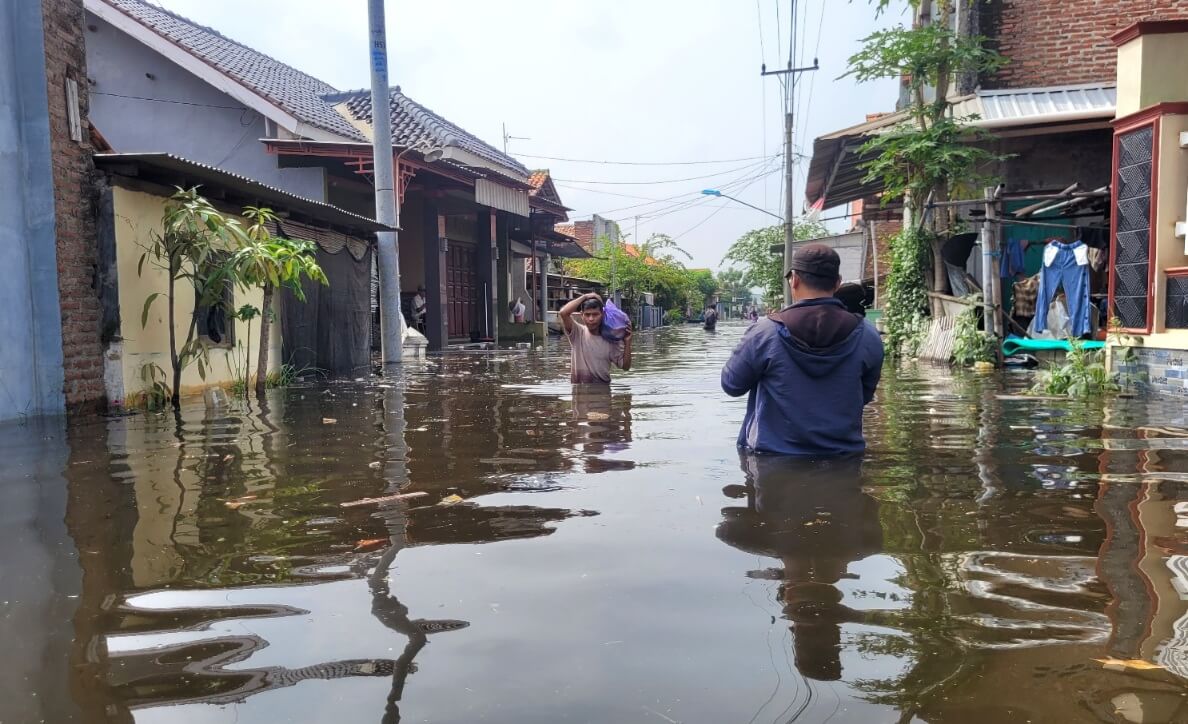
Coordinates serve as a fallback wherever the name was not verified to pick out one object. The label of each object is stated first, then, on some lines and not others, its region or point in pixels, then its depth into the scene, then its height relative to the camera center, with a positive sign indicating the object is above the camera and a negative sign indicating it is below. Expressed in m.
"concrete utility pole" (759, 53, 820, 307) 31.22 +4.76
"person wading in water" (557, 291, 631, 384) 9.22 -0.34
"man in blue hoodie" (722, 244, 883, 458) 4.60 -0.30
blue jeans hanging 12.60 +0.36
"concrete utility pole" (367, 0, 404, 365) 13.56 +1.98
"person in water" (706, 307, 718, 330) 42.81 -0.24
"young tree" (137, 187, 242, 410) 8.71 +0.69
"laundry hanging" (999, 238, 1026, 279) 14.09 +0.74
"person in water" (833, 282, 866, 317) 5.27 +0.08
